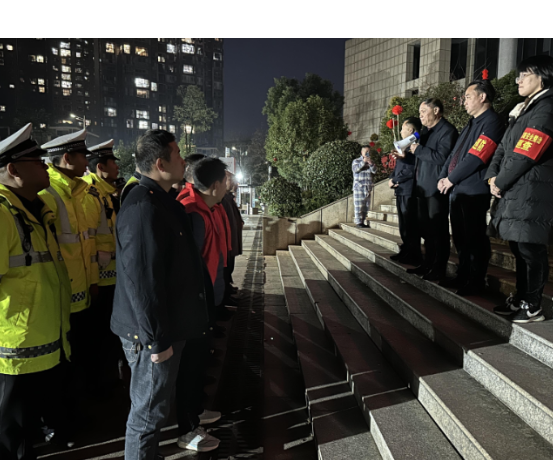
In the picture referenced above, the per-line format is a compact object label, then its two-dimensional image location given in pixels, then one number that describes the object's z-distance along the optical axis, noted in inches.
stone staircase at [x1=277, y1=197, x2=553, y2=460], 85.0
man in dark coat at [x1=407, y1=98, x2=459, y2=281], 159.5
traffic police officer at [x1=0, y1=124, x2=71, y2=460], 87.4
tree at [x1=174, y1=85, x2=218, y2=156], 3024.1
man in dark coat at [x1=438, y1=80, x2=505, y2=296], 132.8
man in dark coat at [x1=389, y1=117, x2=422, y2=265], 199.5
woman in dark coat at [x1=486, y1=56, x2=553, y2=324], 104.7
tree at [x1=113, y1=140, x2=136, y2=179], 2265.0
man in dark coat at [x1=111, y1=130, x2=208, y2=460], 80.0
